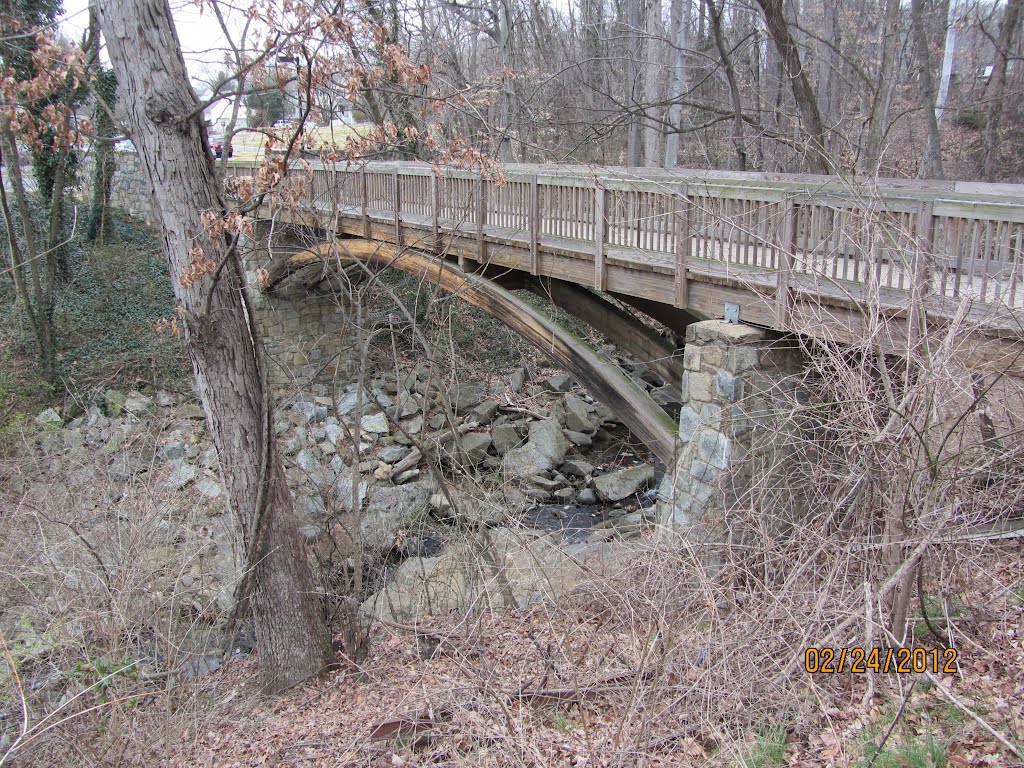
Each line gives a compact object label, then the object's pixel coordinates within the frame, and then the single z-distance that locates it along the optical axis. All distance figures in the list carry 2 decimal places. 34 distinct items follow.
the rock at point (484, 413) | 14.59
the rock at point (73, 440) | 12.01
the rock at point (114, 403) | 13.84
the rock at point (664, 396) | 13.34
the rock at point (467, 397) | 14.88
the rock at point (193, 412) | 14.12
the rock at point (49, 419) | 12.94
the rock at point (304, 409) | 13.94
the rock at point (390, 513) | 8.34
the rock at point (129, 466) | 10.58
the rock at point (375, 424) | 14.12
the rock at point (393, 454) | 13.18
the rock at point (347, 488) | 8.23
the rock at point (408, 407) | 14.71
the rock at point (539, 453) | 11.92
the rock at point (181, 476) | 10.90
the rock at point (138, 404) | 13.77
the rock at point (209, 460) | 12.19
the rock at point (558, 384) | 16.11
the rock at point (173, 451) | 12.68
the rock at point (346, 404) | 15.04
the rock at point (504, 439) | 13.16
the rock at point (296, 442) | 12.93
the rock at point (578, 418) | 13.70
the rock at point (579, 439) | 13.34
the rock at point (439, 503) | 10.63
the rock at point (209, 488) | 11.11
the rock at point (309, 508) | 7.82
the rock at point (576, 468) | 12.18
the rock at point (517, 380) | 16.09
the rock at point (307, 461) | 10.78
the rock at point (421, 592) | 6.83
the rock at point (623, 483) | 11.14
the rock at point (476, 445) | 12.75
